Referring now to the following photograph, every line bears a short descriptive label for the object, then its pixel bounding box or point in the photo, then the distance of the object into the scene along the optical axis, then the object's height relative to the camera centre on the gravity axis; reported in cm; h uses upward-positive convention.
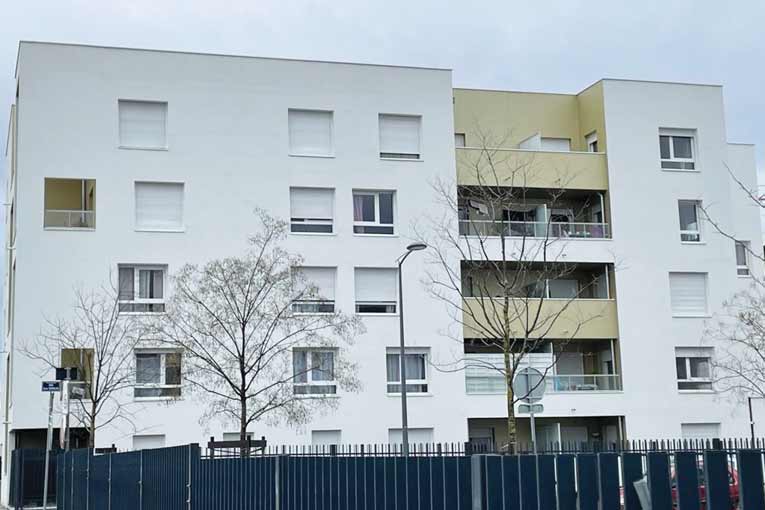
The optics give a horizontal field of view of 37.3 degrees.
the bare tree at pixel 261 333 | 3762 +429
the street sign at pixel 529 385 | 2111 +128
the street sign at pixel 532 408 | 2164 +91
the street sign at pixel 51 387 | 2442 +165
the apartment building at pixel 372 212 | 3953 +915
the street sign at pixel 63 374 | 2448 +193
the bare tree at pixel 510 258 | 4253 +740
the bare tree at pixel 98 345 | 3762 +390
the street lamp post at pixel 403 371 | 3297 +244
